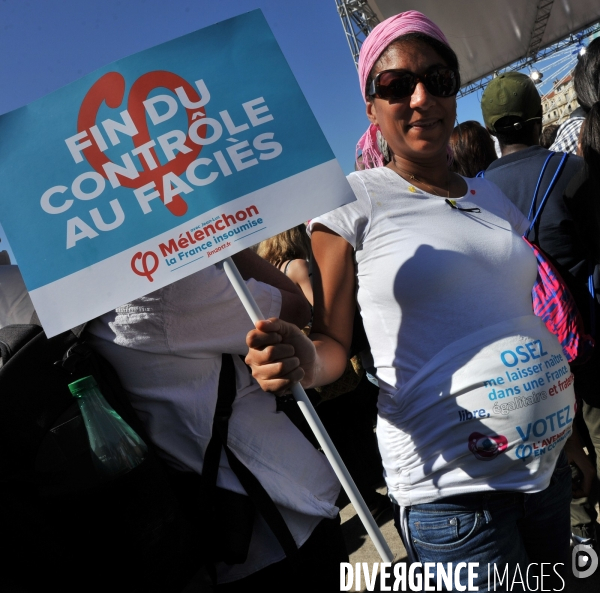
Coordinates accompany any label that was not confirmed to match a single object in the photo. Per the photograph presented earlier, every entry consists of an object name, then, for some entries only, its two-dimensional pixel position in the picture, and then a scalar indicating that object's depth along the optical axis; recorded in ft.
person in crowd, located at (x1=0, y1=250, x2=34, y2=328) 5.21
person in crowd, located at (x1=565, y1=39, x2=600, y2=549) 5.85
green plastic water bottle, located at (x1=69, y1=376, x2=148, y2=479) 3.80
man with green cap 6.80
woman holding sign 3.83
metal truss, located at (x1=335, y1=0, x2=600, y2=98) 36.79
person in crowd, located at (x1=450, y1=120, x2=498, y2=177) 10.96
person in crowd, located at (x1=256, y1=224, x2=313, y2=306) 9.53
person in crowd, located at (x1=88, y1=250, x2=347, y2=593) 4.01
